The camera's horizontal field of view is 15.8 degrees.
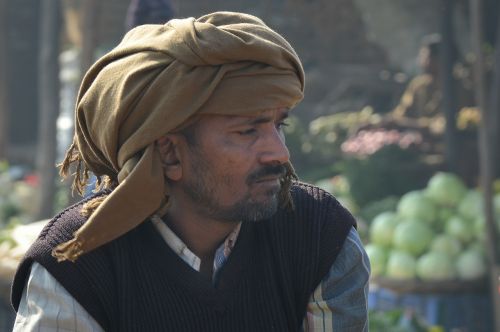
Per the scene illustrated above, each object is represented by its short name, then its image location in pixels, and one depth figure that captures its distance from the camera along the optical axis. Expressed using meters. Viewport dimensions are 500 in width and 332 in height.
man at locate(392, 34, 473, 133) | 14.87
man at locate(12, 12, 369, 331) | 3.56
